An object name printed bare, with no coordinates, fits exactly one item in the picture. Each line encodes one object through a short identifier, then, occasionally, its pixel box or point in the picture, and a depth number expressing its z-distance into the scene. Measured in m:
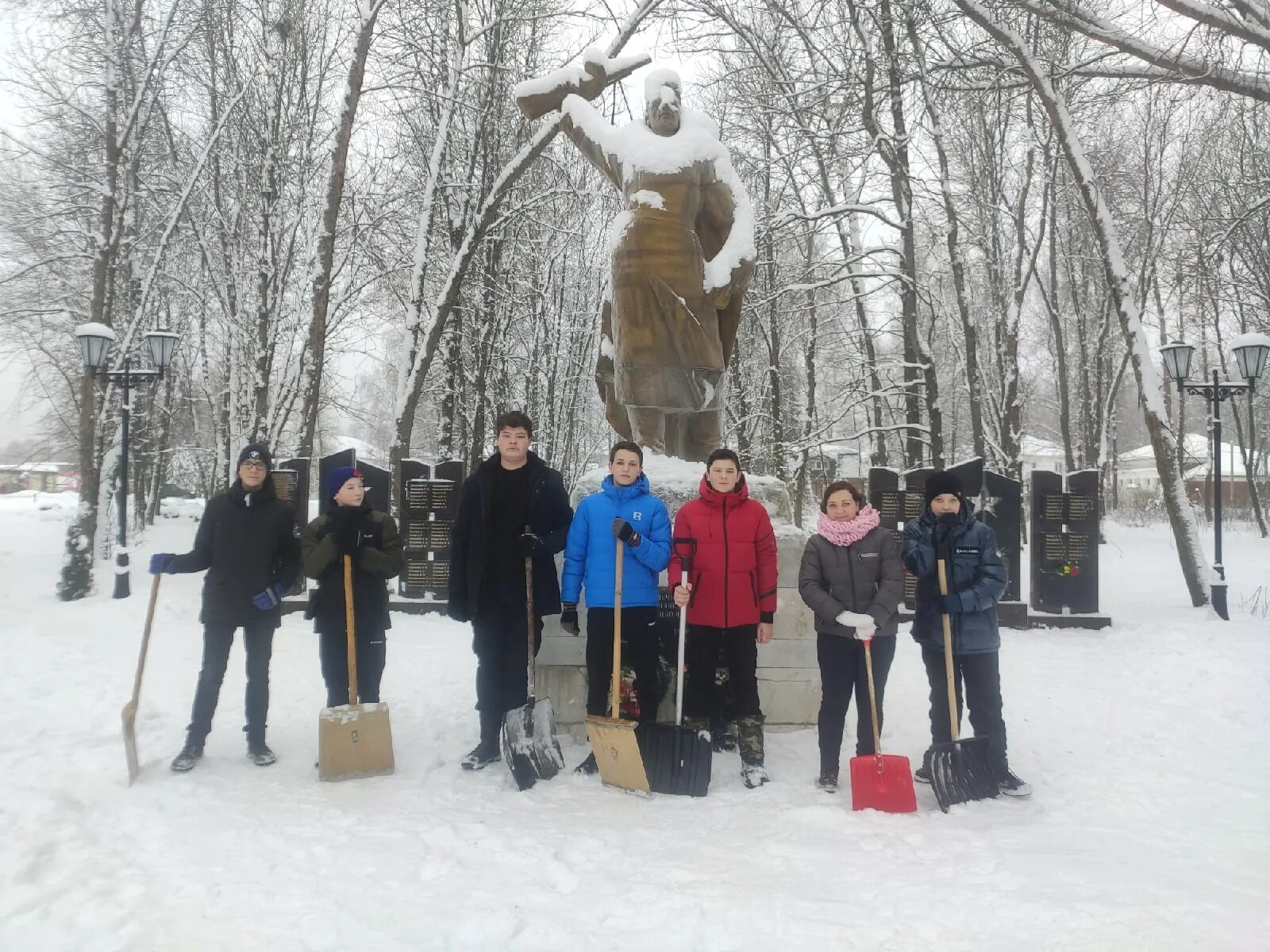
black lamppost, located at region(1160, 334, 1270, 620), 8.59
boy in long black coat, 3.89
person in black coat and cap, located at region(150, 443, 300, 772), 3.96
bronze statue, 4.40
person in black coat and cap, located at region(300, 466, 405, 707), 4.04
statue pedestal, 4.46
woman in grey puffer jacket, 3.76
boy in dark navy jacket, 3.79
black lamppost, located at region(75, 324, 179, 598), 9.20
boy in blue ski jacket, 3.88
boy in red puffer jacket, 3.81
